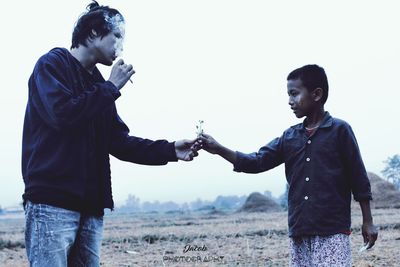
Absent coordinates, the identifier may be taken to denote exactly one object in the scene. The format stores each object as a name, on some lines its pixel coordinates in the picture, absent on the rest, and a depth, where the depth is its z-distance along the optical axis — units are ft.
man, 7.51
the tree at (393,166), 186.70
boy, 9.90
